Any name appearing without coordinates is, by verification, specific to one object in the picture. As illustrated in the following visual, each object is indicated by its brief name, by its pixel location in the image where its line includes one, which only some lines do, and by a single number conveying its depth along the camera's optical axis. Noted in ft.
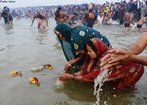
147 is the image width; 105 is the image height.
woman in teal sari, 7.34
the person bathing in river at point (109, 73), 6.50
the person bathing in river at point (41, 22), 25.59
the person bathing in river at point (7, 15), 36.04
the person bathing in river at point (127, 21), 23.19
